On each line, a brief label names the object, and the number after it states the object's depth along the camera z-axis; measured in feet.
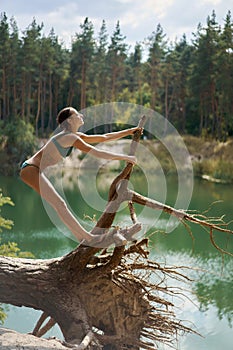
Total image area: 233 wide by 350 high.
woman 11.53
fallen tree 12.42
